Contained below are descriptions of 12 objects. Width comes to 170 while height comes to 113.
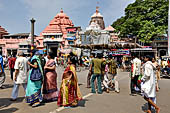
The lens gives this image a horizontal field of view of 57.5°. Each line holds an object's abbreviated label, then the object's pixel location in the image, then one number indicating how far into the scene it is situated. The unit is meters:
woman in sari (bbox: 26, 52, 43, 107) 4.49
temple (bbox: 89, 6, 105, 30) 46.07
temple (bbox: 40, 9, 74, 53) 36.41
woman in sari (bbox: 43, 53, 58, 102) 4.84
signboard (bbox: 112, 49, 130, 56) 21.89
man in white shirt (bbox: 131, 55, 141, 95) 6.12
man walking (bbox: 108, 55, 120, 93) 6.70
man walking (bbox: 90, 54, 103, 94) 6.17
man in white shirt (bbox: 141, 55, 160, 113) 3.93
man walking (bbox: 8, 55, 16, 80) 8.80
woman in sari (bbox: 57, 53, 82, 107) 4.47
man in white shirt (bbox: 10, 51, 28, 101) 4.96
